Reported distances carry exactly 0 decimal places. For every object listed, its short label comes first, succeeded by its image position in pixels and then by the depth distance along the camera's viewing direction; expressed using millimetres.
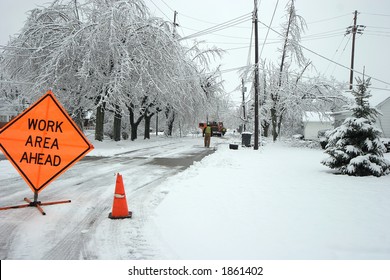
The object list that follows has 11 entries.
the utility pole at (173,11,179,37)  27744
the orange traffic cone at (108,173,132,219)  4574
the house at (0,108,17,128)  40578
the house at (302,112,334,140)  45353
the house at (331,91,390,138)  22375
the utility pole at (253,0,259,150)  18359
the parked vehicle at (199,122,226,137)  45838
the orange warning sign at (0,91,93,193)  4973
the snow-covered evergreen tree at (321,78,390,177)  8758
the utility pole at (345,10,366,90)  28406
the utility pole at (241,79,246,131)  30019
